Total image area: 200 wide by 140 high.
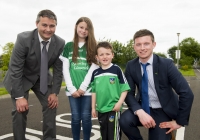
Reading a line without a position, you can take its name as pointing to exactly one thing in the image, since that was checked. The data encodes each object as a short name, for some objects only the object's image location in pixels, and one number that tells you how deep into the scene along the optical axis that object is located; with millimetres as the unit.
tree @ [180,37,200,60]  87125
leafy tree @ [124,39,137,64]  38094
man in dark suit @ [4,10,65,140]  3465
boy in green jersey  3186
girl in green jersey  3600
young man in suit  2935
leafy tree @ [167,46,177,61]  119588
